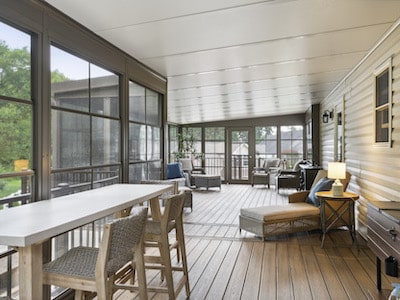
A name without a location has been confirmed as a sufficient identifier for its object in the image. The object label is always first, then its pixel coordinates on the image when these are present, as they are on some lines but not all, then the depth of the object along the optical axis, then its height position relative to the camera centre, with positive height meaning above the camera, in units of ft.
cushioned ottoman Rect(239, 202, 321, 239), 14.07 -3.36
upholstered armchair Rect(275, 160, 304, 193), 28.46 -3.13
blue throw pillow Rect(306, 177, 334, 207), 15.17 -2.04
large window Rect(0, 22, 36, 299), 6.66 +0.40
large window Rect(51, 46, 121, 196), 8.44 +0.69
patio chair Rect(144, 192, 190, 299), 7.71 -2.37
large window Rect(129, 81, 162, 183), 13.08 +0.60
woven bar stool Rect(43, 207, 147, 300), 4.99 -2.07
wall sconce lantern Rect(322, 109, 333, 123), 21.89 +2.24
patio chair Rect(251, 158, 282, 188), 32.37 -2.69
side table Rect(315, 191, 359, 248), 13.12 -2.91
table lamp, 13.33 -1.22
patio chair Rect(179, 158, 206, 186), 32.55 -2.18
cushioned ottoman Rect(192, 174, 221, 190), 30.89 -3.40
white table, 4.36 -1.22
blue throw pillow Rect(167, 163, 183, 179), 24.96 -1.96
